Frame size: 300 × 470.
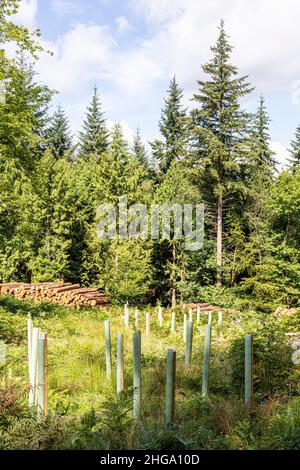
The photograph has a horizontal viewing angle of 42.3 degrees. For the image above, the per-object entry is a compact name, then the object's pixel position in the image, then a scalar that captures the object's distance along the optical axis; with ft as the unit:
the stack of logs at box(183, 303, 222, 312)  67.87
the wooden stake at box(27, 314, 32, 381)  21.08
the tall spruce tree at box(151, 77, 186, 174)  116.16
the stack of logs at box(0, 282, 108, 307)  60.54
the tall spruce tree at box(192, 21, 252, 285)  81.15
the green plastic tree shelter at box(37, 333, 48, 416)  15.61
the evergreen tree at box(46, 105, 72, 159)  127.03
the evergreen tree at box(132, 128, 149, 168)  140.26
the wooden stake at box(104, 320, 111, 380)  22.26
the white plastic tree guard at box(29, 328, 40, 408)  16.74
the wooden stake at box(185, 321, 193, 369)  24.08
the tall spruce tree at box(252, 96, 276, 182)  111.65
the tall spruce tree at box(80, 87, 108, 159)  126.46
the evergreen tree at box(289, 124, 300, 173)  122.33
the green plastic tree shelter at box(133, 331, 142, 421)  16.49
